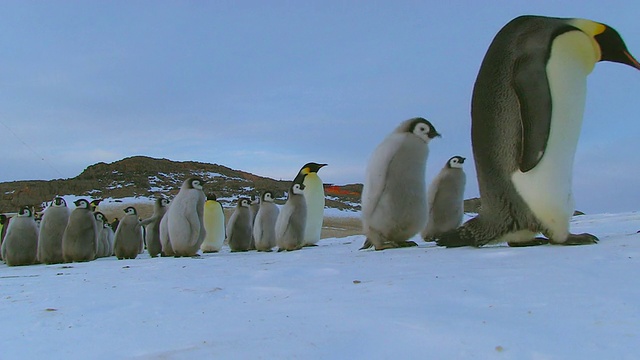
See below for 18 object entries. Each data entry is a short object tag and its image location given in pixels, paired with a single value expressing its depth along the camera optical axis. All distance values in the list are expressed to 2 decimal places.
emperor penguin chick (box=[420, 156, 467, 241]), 6.29
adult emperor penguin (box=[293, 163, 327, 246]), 9.40
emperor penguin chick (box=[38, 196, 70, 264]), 8.24
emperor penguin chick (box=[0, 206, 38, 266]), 8.35
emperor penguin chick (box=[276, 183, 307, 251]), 7.79
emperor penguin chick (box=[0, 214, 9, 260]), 11.11
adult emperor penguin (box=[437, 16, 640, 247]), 3.50
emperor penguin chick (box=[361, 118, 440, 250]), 5.02
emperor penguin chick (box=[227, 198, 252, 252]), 9.52
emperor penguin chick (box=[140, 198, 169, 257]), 9.33
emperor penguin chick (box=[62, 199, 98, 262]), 8.21
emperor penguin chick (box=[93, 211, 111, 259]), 10.13
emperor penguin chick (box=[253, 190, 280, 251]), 8.74
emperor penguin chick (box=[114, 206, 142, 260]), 8.84
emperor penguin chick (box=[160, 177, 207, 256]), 7.76
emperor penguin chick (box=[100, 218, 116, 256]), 10.40
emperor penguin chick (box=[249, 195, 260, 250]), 9.80
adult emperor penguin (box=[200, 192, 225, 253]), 9.72
